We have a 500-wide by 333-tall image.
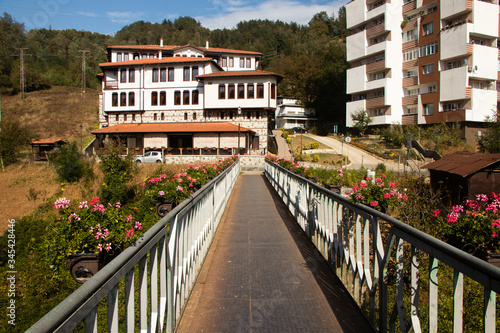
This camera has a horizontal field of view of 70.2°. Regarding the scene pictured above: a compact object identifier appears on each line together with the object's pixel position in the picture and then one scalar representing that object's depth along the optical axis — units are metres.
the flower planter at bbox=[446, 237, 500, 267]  5.52
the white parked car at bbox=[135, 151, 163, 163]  40.35
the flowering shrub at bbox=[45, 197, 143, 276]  6.11
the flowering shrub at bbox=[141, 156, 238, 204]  11.17
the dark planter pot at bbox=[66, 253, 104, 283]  6.14
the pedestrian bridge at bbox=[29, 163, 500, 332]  1.97
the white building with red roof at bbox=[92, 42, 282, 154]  44.50
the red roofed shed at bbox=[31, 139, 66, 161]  40.31
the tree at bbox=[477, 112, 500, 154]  28.58
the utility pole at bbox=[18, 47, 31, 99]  70.09
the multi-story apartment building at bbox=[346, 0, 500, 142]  40.91
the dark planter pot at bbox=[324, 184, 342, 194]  14.13
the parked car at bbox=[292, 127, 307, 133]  67.22
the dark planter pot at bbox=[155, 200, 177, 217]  11.44
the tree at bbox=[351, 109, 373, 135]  50.75
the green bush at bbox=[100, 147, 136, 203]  26.50
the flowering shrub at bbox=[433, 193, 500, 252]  5.53
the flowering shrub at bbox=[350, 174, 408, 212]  7.21
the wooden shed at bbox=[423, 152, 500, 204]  11.75
